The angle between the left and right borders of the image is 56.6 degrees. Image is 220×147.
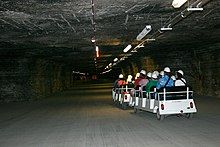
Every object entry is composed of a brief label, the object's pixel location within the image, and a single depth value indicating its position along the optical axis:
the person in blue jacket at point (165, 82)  8.01
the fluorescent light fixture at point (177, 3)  5.50
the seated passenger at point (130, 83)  11.46
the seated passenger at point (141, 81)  9.64
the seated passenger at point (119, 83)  12.48
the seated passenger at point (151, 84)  8.49
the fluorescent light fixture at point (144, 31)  8.44
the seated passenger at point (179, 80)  8.12
